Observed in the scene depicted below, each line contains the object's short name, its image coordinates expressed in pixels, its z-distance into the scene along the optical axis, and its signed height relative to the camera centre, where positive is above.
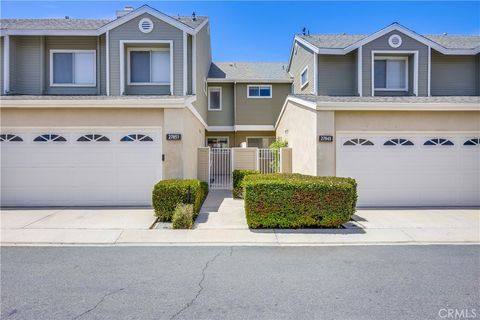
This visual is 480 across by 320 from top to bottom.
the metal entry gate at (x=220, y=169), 14.33 -0.72
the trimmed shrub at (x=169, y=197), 8.05 -1.22
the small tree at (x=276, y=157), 14.10 -0.11
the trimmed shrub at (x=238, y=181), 11.90 -1.16
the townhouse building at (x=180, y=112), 9.78 +1.56
